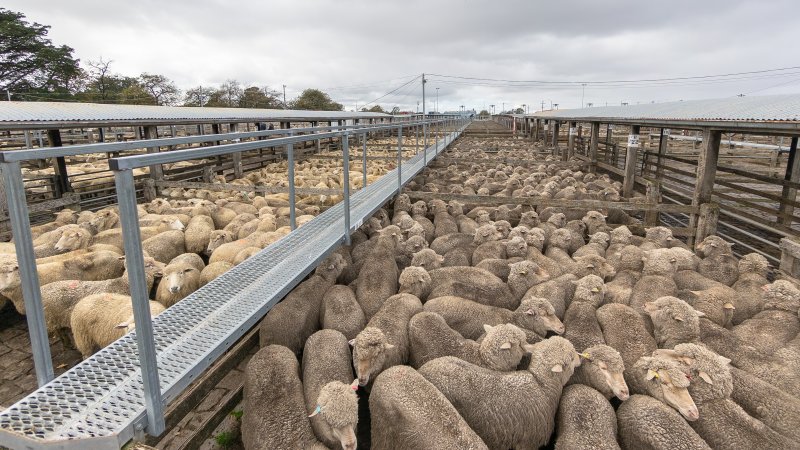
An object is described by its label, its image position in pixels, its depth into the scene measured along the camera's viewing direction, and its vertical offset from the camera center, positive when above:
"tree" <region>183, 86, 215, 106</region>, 57.88 +5.11
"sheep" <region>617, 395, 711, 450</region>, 3.22 -2.28
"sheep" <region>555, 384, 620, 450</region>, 3.28 -2.31
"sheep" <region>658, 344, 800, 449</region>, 3.26 -2.23
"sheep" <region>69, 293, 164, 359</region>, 4.36 -1.91
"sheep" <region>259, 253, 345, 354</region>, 4.52 -2.02
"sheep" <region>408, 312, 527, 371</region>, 4.08 -2.08
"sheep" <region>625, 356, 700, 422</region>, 3.49 -2.15
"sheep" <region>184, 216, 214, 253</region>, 7.44 -1.78
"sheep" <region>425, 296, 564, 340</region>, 4.80 -2.10
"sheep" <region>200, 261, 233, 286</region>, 5.58 -1.79
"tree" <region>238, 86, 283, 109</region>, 60.50 +4.99
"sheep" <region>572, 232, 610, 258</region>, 7.31 -1.99
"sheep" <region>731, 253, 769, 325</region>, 5.32 -2.06
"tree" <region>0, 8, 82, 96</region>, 37.44 +6.71
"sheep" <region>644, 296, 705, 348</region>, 4.48 -2.01
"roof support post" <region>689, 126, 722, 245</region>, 8.20 -0.73
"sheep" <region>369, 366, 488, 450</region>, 3.07 -2.12
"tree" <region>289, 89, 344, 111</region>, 70.62 +5.31
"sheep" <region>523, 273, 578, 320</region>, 5.37 -2.04
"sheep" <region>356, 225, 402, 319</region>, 5.33 -1.95
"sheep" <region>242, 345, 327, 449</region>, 3.21 -2.16
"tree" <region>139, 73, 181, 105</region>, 53.09 +5.69
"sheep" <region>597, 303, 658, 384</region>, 4.39 -2.15
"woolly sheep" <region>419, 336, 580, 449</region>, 3.49 -2.21
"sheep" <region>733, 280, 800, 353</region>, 4.55 -2.12
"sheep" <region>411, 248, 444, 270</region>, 6.54 -1.94
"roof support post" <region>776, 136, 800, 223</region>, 8.70 -0.84
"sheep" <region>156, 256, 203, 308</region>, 4.90 -1.81
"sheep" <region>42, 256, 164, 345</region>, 4.79 -1.85
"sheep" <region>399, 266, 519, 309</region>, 5.56 -2.02
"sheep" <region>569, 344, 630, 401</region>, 3.78 -2.16
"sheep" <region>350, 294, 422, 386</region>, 3.96 -2.05
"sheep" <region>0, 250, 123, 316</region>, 5.15 -1.77
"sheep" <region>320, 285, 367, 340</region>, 4.70 -2.04
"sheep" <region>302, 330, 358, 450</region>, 3.22 -2.12
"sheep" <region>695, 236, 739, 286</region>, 6.32 -1.99
